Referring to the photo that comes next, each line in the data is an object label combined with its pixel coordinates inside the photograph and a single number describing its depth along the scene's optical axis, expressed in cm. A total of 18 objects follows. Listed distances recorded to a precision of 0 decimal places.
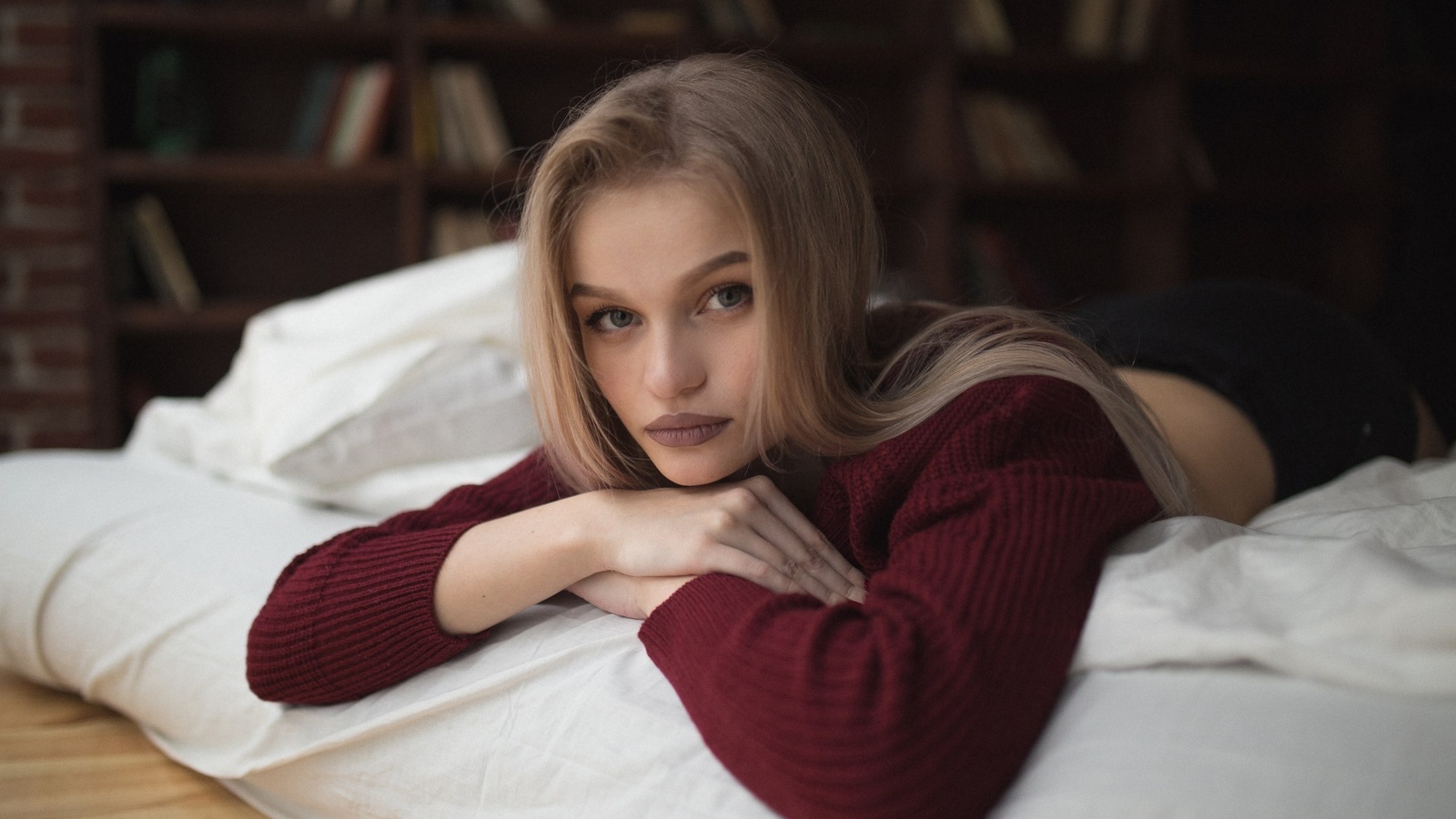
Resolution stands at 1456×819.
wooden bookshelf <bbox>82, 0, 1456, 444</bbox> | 271
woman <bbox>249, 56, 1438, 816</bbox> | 60
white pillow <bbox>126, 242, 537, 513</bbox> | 127
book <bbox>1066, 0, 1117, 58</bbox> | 312
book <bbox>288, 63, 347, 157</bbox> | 272
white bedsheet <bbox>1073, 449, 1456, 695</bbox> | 57
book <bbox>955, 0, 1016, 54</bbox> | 307
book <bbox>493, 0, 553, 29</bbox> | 281
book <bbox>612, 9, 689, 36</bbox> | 281
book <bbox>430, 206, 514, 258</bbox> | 283
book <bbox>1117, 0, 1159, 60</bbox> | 311
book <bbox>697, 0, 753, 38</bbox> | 293
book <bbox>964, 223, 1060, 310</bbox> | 310
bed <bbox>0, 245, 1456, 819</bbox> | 56
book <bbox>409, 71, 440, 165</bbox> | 273
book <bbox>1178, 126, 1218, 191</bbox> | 320
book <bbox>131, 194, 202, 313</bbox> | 269
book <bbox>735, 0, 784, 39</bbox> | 294
